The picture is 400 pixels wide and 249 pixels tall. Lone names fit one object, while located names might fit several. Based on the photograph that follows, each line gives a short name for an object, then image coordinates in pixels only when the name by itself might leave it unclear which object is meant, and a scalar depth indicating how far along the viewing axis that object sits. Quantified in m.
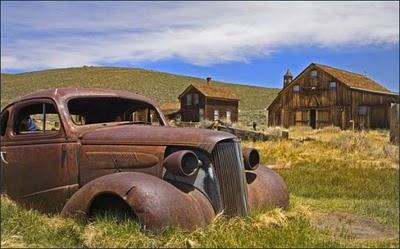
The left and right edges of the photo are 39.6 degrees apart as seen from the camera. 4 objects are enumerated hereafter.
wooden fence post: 20.75
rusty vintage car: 5.55
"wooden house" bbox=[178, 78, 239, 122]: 63.88
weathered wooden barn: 50.56
